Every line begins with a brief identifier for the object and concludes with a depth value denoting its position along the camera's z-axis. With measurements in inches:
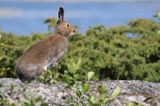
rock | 509.5
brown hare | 538.9
